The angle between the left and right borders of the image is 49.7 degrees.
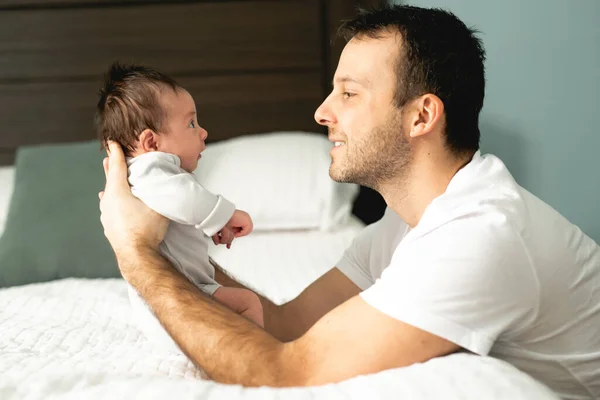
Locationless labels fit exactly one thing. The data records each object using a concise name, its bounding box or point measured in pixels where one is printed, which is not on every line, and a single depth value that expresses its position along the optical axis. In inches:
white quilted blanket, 33.5
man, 37.4
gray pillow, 76.3
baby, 47.4
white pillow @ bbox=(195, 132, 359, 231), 91.5
